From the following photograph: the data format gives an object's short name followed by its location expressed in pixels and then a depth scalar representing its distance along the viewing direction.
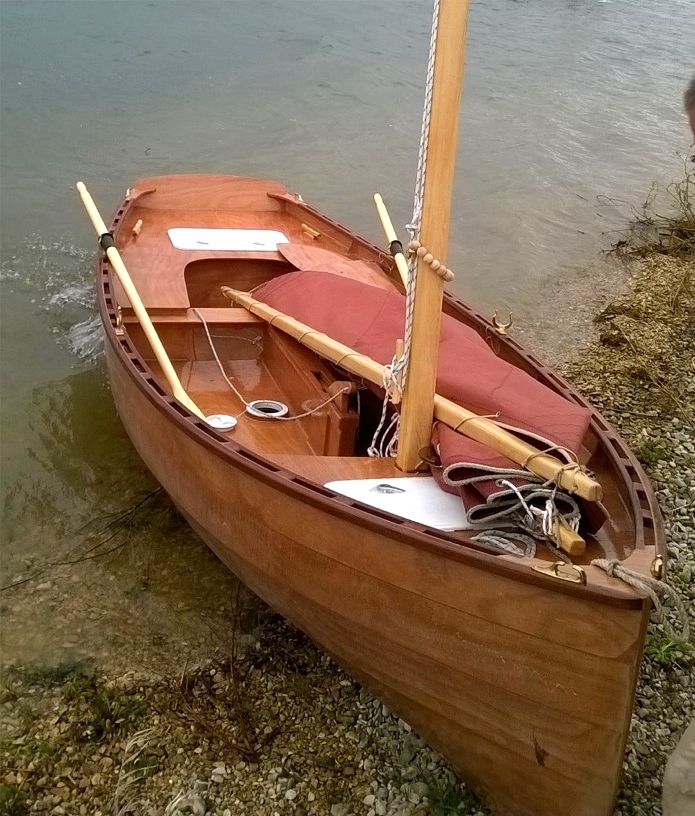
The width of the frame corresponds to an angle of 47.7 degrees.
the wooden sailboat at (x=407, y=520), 2.87
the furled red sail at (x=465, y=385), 3.38
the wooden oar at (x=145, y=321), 4.45
